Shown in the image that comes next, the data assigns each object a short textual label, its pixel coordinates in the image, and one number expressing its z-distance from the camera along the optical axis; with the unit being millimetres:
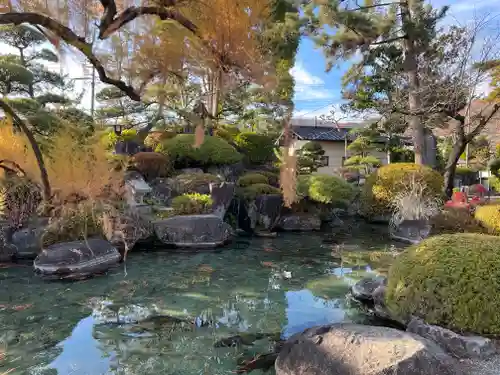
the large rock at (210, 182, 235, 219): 10109
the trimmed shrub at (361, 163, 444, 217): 10711
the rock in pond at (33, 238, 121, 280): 6188
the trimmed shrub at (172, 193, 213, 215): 9328
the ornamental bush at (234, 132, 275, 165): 15414
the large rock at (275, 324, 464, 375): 2742
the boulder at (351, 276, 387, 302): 5023
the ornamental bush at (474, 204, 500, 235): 7512
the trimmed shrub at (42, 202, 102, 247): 7109
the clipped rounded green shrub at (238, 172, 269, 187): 12227
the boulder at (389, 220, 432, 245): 9219
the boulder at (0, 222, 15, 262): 7132
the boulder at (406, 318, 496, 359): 3273
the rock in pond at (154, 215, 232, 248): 8555
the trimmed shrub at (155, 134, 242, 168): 12516
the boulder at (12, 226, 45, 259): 7254
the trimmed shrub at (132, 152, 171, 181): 11523
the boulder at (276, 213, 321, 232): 11367
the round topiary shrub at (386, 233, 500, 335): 3424
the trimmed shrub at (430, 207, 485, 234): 7957
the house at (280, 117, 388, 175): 23641
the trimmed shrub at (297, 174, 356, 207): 11375
